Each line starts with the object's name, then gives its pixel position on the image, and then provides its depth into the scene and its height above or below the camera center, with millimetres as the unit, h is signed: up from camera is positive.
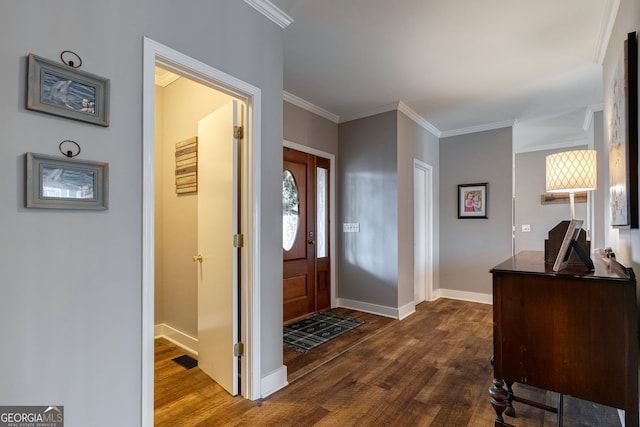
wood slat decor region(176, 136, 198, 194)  2742 +481
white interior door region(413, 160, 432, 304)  4523 -241
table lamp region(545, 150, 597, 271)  1773 +263
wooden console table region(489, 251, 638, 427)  1269 -520
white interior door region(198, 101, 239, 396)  2139 -209
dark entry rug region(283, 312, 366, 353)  3057 -1231
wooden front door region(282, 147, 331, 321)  3764 -212
